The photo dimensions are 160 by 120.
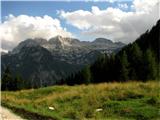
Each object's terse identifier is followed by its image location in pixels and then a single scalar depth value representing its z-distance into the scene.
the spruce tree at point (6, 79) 93.22
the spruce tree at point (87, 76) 77.27
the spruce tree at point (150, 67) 52.81
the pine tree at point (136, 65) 56.49
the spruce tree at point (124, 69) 57.93
